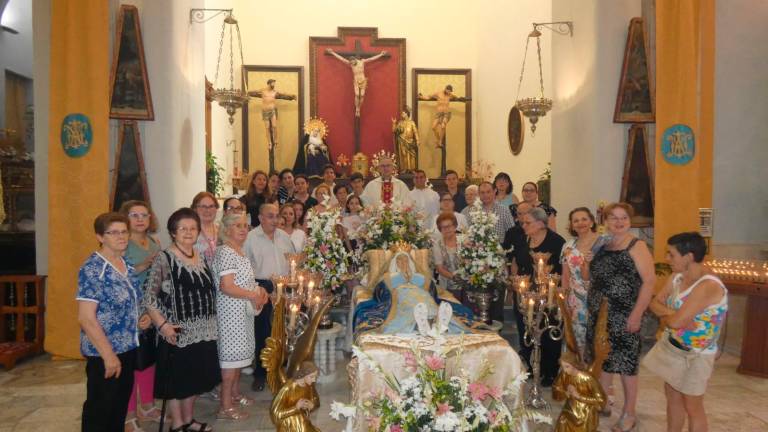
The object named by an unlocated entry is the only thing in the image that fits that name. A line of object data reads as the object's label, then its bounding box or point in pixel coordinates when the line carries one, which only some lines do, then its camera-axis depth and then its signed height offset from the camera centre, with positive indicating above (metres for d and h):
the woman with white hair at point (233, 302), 4.88 -0.88
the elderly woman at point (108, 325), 3.79 -0.81
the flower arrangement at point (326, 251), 6.34 -0.59
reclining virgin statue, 4.76 -0.93
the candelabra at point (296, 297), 4.11 -0.72
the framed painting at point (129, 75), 7.60 +1.45
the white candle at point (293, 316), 4.07 -0.79
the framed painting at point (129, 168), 7.71 +0.32
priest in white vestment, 8.37 +0.08
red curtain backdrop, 15.37 +2.52
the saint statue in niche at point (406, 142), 14.14 +1.16
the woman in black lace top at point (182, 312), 4.34 -0.83
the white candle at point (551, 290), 4.73 -0.73
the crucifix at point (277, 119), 14.92 +1.81
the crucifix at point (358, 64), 14.98 +3.10
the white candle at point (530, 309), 4.82 -0.89
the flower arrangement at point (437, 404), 2.53 -0.87
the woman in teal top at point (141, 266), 4.81 -0.56
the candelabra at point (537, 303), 4.82 -0.86
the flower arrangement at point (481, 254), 5.94 -0.58
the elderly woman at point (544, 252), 5.84 -0.57
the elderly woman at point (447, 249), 6.62 -0.60
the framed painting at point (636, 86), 8.13 +1.40
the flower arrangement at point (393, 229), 6.68 -0.38
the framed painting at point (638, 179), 8.23 +0.19
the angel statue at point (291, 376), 3.44 -1.05
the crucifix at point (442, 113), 14.87 +1.91
